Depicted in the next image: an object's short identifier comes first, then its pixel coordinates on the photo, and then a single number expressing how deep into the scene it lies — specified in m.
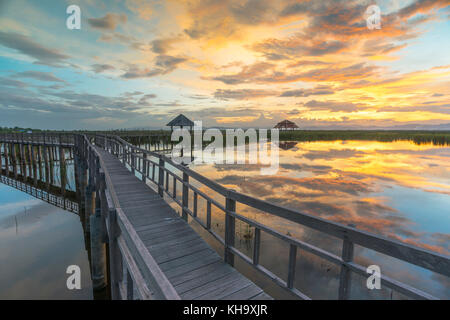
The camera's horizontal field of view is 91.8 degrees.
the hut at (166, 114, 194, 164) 42.91
